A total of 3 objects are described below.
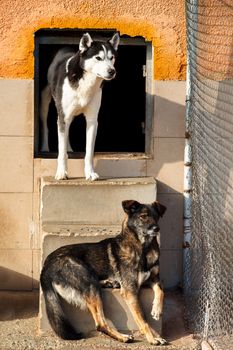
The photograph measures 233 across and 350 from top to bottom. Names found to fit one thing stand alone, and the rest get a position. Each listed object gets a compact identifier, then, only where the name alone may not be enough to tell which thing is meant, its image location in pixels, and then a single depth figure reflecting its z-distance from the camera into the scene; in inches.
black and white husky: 478.6
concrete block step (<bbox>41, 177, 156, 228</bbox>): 482.9
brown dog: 434.3
